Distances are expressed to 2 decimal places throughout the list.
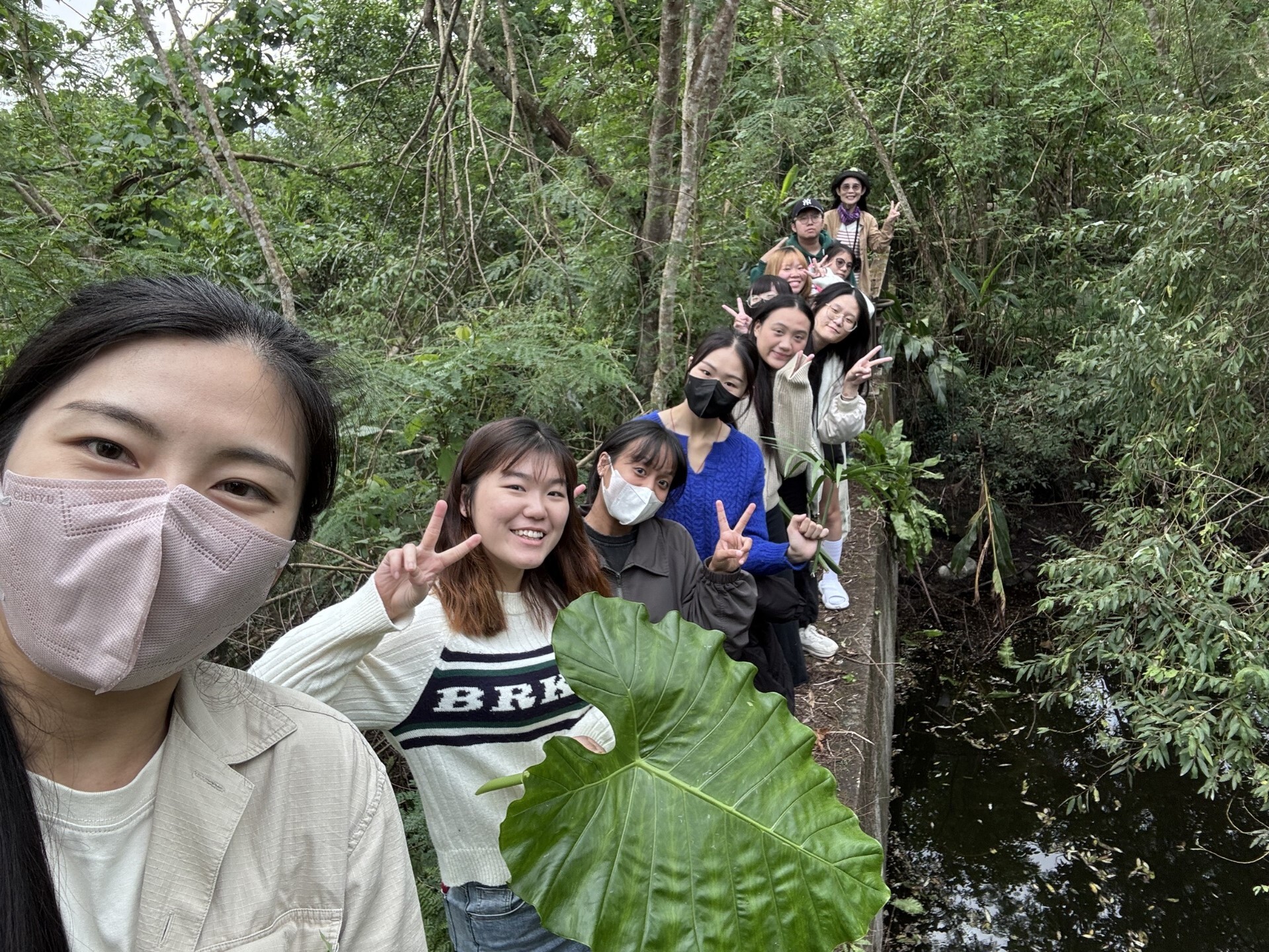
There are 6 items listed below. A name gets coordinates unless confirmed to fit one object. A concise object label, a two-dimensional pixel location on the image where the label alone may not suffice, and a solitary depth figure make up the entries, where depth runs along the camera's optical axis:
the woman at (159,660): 0.82
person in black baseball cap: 4.94
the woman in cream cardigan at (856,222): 5.88
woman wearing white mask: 2.13
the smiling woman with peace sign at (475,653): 1.36
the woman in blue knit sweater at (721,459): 2.58
